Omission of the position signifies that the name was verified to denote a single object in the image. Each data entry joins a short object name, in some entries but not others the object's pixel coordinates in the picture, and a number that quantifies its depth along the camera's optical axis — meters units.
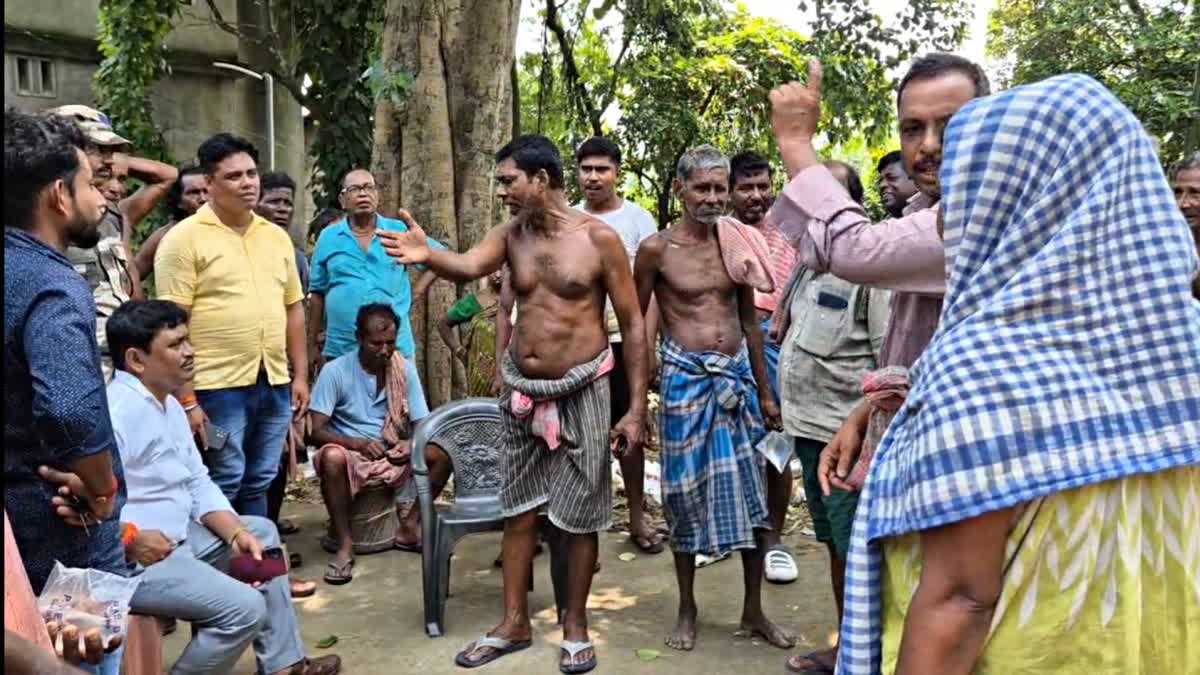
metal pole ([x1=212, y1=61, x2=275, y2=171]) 11.55
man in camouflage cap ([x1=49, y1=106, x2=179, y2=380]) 3.92
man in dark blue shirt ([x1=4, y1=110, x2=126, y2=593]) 2.20
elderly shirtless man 3.95
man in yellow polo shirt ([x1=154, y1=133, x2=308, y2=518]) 4.25
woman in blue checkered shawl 1.24
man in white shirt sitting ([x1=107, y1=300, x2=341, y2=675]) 2.97
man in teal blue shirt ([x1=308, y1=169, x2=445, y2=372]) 5.26
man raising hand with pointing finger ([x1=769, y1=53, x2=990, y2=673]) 1.79
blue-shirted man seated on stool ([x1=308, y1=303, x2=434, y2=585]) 4.86
